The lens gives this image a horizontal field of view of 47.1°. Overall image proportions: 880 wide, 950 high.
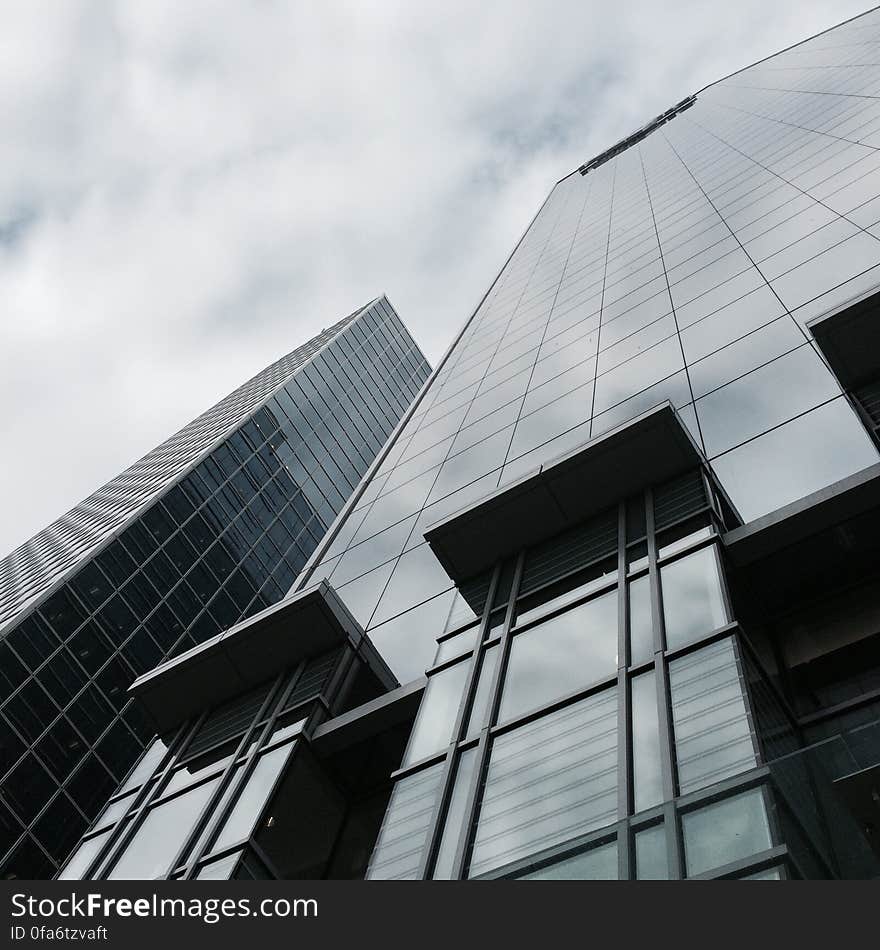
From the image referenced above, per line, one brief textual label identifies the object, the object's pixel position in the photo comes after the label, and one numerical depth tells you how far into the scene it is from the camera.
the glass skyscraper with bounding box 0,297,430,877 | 40.81
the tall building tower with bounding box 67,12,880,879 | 10.01
